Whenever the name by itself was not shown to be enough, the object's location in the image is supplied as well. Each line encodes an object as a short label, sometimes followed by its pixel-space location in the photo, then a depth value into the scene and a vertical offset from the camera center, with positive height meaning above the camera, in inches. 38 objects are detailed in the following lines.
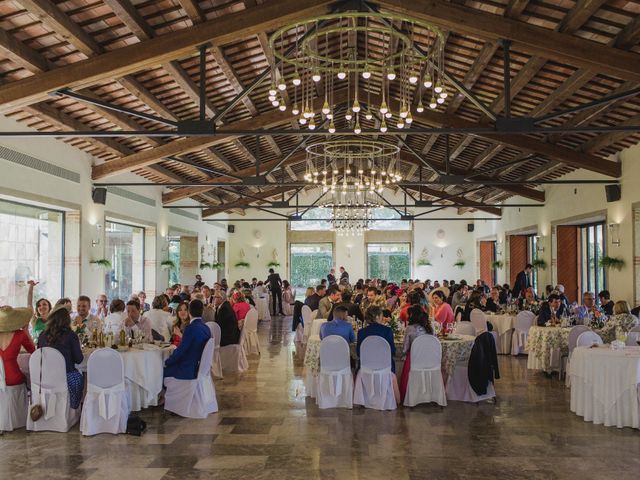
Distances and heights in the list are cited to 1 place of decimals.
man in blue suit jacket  254.5 -33.5
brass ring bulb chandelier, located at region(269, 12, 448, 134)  206.5 +131.0
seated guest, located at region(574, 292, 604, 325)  350.9 -24.6
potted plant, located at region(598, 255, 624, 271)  465.3 +4.6
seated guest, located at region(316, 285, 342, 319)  390.0 -22.4
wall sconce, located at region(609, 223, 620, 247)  472.7 +27.1
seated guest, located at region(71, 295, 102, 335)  312.3 -24.6
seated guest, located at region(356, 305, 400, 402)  266.4 -25.8
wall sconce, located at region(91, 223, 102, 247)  497.9 +27.0
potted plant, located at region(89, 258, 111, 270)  496.7 +5.4
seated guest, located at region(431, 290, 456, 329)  364.2 -24.5
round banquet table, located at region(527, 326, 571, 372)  337.4 -41.0
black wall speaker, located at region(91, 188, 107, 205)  495.2 +58.6
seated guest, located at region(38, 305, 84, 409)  231.8 -26.8
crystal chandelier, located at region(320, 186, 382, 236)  633.6 +62.5
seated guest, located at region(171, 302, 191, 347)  296.7 -24.4
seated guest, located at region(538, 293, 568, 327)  356.2 -23.4
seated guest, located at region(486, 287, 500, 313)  454.9 -23.7
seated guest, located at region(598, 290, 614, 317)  405.1 -21.9
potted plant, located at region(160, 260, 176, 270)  672.4 +6.1
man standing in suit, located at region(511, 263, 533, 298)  605.6 -14.1
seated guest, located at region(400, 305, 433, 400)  273.7 -27.1
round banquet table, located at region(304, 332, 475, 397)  281.4 -38.1
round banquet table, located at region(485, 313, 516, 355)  428.5 -43.0
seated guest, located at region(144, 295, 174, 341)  353.7 -27.1
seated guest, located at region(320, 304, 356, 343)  281.0 -26.3
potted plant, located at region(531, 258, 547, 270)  653.9 +5.5
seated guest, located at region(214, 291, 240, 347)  358.9 -30.5
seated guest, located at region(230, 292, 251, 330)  415.2 -25.2
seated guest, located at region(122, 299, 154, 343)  289.3 -25.4
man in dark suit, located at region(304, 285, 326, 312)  465.7 -21.8
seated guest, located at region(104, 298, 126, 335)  314.3 -23.5
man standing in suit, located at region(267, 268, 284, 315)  764.0 -24.7
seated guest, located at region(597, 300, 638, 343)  300.0 -25.8
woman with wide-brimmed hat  233.5 -25.6
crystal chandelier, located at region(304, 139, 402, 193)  423.8 +73.4
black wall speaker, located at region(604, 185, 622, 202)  473.4 +57.5
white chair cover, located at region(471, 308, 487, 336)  397.1 -31.7
